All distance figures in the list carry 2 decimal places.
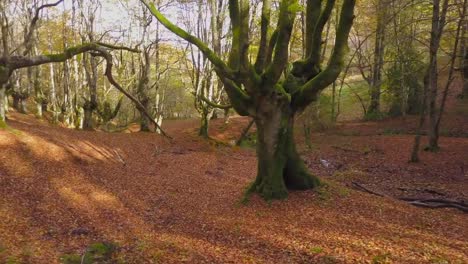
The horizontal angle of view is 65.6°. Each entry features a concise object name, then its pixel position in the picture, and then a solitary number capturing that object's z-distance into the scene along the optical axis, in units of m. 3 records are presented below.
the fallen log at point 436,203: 8.09
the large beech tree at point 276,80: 7.81
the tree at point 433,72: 13.09
